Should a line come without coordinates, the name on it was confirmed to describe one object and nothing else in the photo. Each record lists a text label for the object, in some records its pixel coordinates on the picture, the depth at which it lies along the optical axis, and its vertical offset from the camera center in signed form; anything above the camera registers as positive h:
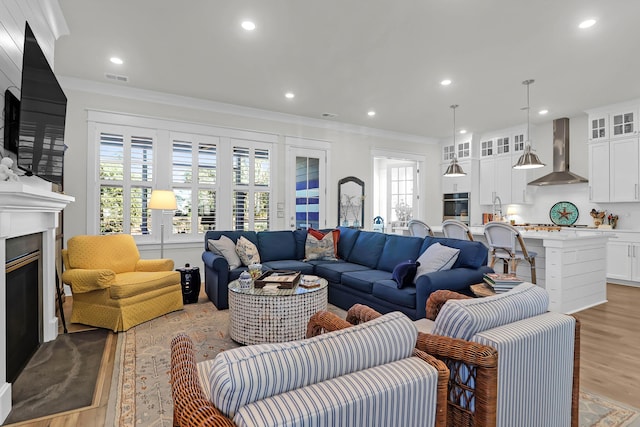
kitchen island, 3.83 -0.63
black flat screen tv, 2.13 +0.67
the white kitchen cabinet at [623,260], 5.33 -0.72
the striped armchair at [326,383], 0.83 -0.45
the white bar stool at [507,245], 3.90 -0.36
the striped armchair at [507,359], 1.22 -0.55
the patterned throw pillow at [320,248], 4.70 -0.47
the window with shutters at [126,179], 4.77 +0.47
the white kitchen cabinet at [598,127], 5.69 +1.45
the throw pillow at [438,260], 3.18 -0.42
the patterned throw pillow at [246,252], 4.16 -0.47
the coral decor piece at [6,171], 1.95 +0.23
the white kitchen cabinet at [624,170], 5.40 +0.70
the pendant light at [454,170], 5.88 +0.74
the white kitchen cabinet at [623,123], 5.38 +1.45
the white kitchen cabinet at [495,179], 7.09 +0.73
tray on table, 3.03 -0.60
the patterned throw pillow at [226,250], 4.06 -0.44
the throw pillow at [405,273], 3.19 -0.55
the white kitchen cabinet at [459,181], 7.61 +0.74
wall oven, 7.74 +0.17
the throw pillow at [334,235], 4.80 -0.30
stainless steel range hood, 6.29 +1.07
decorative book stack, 2.33 -0.47
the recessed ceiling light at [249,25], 3.17 +1.74
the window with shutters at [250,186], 5.70 +0.45
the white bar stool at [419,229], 4.69 -0.21
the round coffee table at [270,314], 2.79 -0.82
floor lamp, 4.35 +0.16
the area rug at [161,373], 1.93 -1.11
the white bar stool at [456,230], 4.41 -0.22
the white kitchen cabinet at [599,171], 5.73 +0.71
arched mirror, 6.80 +0.23
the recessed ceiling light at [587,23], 3.09 +1.72
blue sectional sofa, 3.08 -0.60
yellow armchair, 3.20 -0.68
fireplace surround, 1.90 -0.10
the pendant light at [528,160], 4.77 +0.74
